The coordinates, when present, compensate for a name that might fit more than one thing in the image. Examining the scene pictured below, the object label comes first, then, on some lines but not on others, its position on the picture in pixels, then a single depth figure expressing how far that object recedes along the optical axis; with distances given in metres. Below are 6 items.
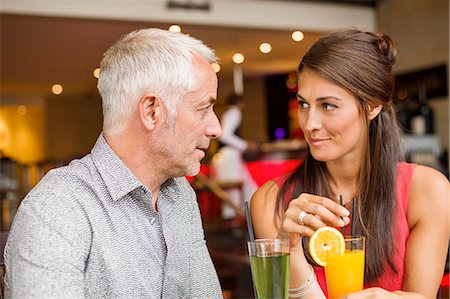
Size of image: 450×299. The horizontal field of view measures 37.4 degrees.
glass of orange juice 1.44
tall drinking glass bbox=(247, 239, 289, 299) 1.35
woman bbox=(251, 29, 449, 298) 1.99
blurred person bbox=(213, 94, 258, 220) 8.83
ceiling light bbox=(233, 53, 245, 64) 12.06
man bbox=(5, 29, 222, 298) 1.42
